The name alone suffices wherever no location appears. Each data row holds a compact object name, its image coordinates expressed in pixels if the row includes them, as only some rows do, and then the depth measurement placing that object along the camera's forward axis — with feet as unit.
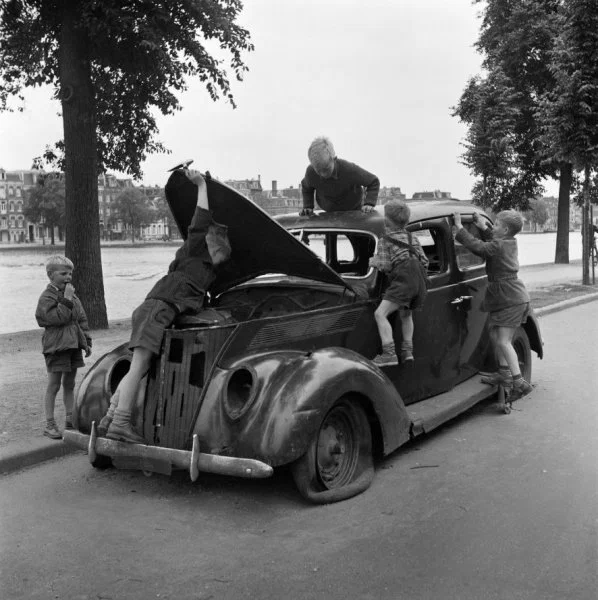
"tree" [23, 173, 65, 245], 293.64
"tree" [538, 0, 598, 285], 52.75
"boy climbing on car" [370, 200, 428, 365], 16.01
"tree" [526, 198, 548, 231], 502.21
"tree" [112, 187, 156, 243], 358.02
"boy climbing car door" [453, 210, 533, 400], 19.70
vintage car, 12.85
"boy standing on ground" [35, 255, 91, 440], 16.97
